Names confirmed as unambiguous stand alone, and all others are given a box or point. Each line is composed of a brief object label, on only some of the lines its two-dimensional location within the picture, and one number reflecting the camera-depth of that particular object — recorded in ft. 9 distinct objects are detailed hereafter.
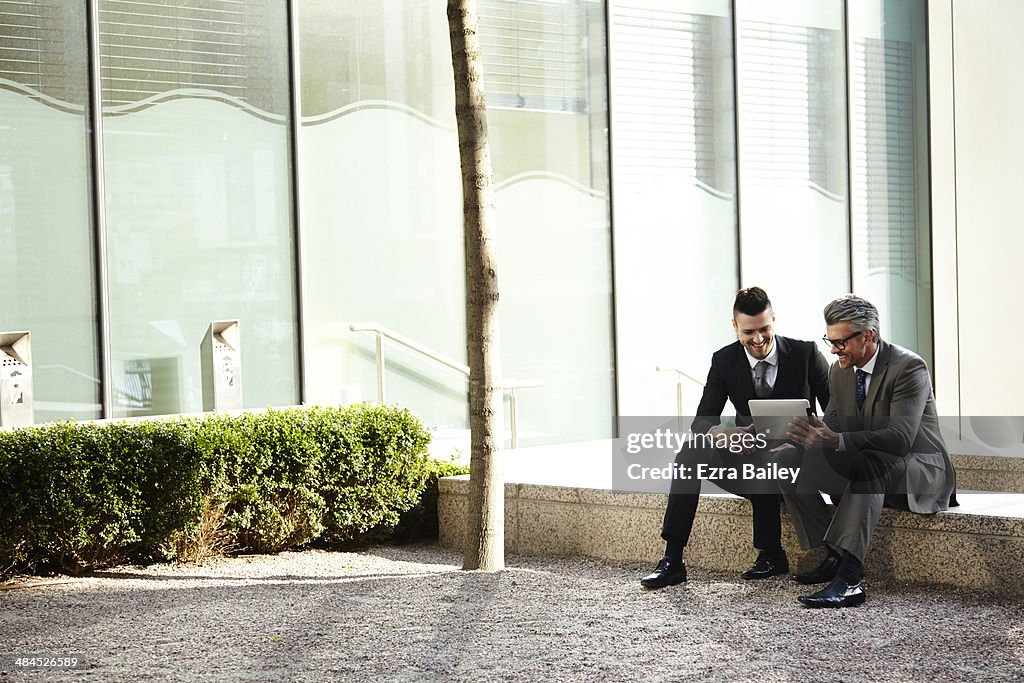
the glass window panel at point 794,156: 40.42
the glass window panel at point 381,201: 31.68
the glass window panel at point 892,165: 43.11
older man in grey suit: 19.03
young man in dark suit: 20.80
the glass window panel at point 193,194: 29.01
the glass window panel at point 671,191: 37.42
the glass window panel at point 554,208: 35.22
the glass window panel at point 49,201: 27.68
